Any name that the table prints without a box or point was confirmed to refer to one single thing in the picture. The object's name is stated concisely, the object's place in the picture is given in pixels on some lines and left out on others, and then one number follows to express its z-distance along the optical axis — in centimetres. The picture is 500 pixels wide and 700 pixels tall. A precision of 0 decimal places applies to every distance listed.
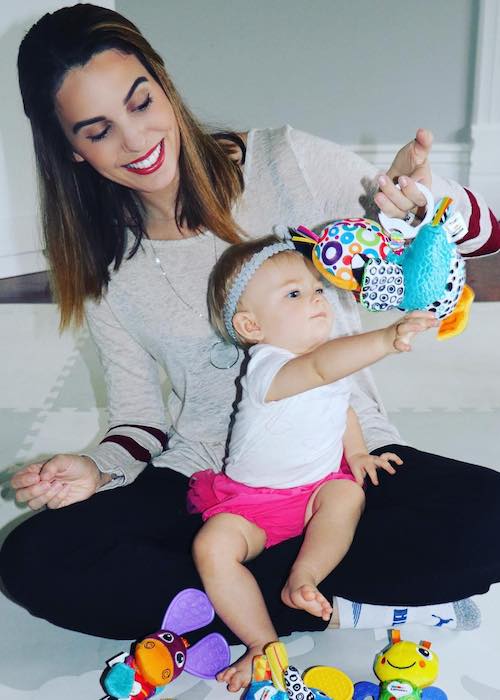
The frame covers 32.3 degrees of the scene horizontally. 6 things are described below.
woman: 108
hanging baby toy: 91
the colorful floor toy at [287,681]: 100
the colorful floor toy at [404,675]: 103
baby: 106
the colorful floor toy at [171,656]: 106
